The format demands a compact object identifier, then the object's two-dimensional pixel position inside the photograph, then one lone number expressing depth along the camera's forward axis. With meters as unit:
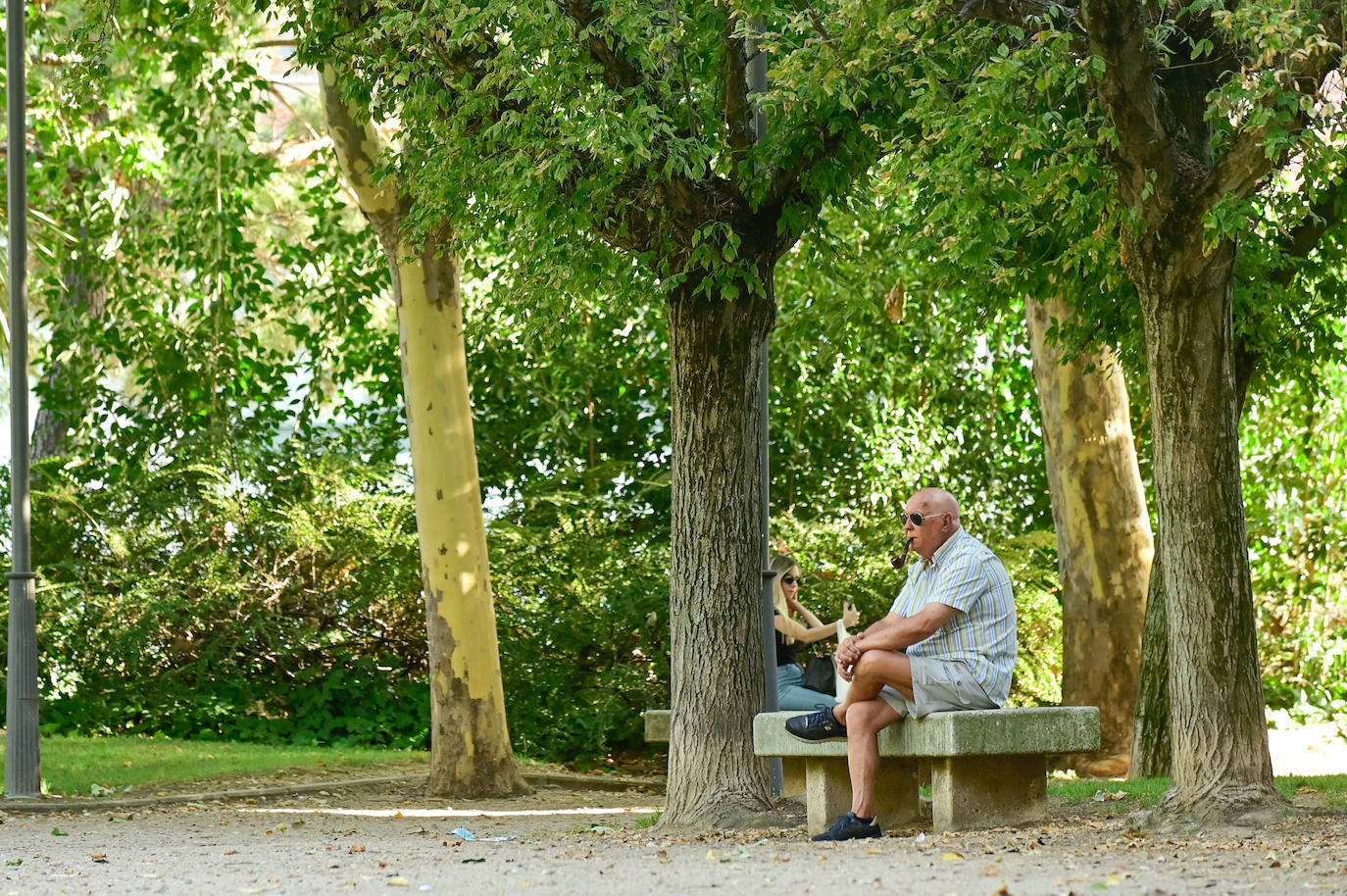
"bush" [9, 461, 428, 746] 29.47
